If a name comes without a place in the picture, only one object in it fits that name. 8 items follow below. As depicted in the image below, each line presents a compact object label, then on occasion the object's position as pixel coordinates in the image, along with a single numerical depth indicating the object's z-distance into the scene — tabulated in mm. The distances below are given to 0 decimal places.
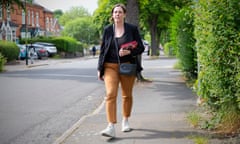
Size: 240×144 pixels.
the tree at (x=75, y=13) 138125
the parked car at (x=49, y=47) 51175
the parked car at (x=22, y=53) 42969
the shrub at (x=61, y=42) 56812
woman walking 6477
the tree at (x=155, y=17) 38244
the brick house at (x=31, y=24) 56844
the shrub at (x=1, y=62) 26273
